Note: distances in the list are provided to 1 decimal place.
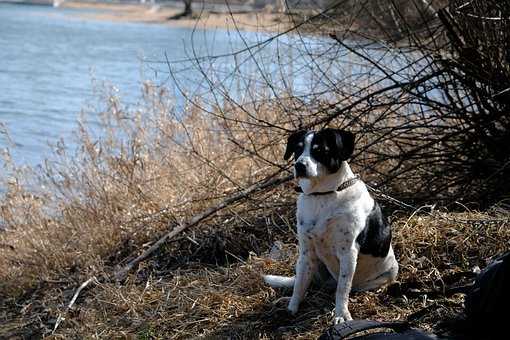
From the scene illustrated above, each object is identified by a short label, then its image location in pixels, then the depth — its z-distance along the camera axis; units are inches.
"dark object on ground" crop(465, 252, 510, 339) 127.9
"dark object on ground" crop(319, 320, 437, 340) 132.7
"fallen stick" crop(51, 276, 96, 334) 214.3
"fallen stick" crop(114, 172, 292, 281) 239.1
